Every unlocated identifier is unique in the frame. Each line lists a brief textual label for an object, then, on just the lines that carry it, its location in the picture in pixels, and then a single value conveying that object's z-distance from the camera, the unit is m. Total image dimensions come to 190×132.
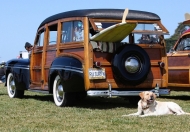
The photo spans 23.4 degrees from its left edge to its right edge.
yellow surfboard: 8.45
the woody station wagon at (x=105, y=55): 8.77
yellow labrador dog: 7.94
